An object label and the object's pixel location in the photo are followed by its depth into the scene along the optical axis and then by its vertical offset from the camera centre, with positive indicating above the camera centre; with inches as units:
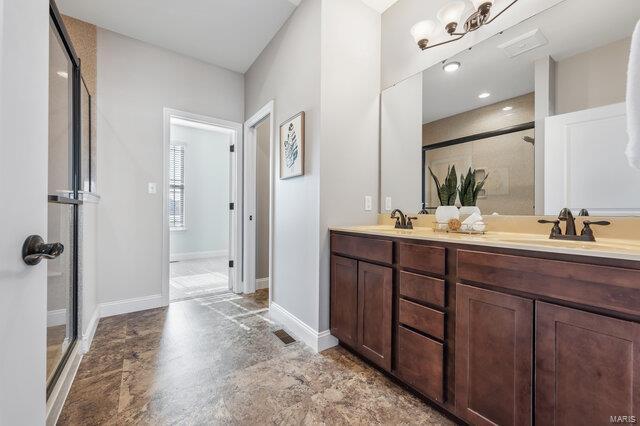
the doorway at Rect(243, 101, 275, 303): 128.8 +5.1
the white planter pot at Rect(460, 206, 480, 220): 68.7 +0.7
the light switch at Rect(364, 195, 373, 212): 88.7 +3.4
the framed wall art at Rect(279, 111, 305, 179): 85.0 +22.4
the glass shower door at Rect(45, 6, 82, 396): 56.2 +4.7
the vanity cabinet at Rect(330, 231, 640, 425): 34.0 -18.6
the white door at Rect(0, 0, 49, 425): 24.0 +1.3
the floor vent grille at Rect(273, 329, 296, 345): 83.8 -39.9
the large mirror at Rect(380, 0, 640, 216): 49.6 +21.7
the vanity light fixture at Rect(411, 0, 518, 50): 62.5 +48.4
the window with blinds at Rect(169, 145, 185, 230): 214.7 +18.7
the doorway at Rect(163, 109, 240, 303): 211.9 +8.1
